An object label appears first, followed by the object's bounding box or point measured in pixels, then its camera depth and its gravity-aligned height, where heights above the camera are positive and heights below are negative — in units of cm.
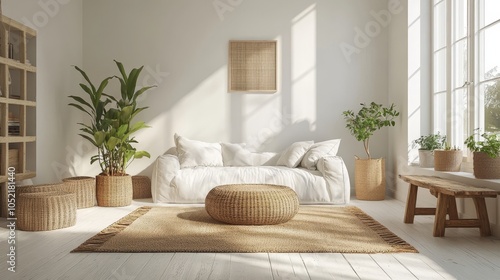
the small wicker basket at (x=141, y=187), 626 -58
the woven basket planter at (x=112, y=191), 552 -55
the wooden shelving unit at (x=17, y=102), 460 +38
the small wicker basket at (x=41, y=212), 409 -58
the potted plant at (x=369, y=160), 609 -25
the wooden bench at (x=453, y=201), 361 -48
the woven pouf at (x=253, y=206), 414 -54
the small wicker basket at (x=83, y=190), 529 -52
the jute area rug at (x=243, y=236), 341 -72
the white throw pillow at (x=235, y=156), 627 -19
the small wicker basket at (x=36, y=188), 466 -45
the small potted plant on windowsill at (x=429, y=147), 535 -7
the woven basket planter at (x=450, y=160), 474 -19
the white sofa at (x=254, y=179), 566 -43
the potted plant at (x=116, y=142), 555 -1
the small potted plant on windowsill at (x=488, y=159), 396 -15
